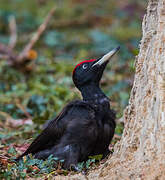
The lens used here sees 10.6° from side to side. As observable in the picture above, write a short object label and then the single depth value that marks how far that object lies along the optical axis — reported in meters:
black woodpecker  8.47
